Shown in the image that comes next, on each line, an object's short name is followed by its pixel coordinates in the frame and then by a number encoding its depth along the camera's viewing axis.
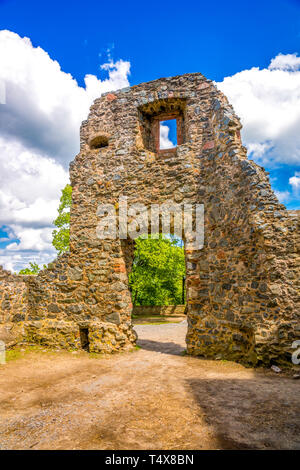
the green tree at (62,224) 14.55
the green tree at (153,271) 19.05
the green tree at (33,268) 20.39
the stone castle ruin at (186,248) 4.82
